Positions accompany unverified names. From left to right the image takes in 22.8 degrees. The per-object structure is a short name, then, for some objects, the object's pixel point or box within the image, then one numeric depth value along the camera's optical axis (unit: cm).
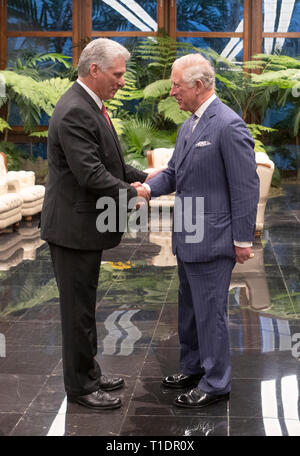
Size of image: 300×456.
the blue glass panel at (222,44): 1509
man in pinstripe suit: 337
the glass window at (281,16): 1493
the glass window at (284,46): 1499
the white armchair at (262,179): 857
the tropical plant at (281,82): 1348
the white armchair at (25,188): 965
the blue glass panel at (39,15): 1502
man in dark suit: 329
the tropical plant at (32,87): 1285
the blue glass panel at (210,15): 1502
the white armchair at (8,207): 858
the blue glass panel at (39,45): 1504
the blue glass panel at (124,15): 1504
